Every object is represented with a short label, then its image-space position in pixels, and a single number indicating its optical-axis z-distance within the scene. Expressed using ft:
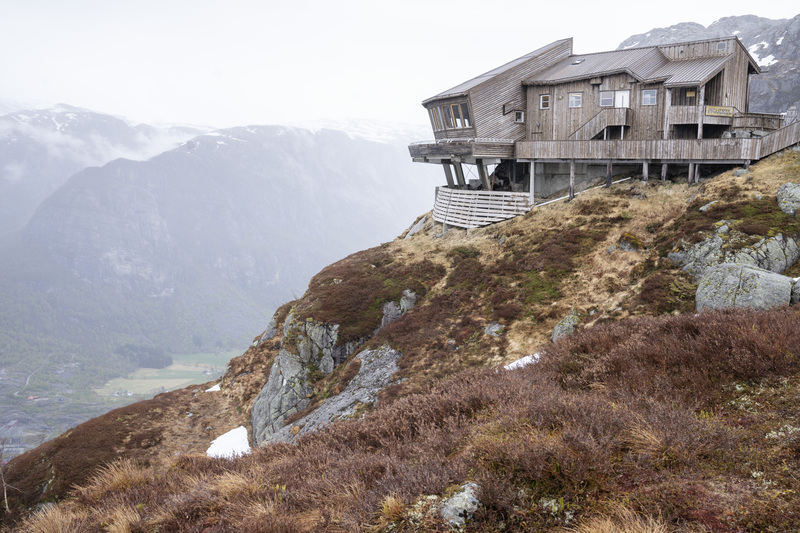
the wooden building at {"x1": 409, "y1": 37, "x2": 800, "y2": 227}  96.53
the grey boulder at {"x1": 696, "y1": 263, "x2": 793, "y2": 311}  42.60
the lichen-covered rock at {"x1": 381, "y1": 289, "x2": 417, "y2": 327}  98.99
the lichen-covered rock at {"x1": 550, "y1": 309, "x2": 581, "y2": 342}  62.85
